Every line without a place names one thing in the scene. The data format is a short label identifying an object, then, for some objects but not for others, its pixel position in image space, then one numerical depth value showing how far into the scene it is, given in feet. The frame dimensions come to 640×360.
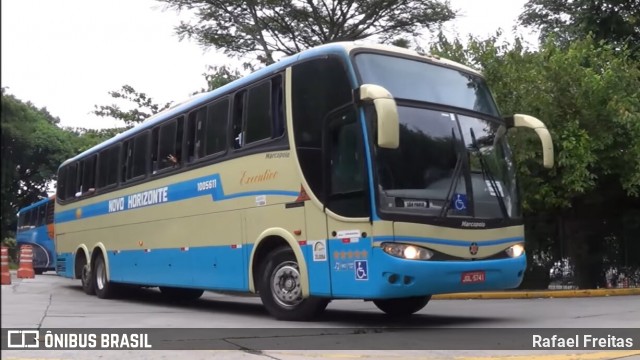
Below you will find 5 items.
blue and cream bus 25.75
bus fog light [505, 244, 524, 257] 28.39
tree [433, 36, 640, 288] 44.70
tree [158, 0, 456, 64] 71.87
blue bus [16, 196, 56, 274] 66.34
